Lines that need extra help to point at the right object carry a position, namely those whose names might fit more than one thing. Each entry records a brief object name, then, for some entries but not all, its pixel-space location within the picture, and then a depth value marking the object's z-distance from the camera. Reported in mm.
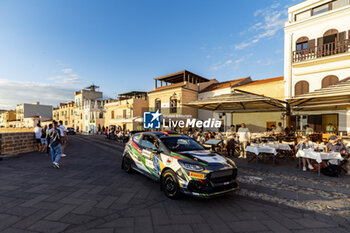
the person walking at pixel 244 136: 8672
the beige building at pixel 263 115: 15633
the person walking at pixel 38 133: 10836
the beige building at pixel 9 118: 69844
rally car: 3529
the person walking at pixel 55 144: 6566
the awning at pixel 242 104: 9507
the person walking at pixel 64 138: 8805
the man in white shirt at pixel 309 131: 11227
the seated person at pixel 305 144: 6805
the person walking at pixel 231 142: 9422
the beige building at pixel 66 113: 48625
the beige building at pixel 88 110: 38078
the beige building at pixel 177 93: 22859
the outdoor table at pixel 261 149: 7121
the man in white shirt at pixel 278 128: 14338
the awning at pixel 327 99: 6824
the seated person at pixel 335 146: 6024
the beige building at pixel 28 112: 62103
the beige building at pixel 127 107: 28984
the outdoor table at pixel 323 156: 5746
